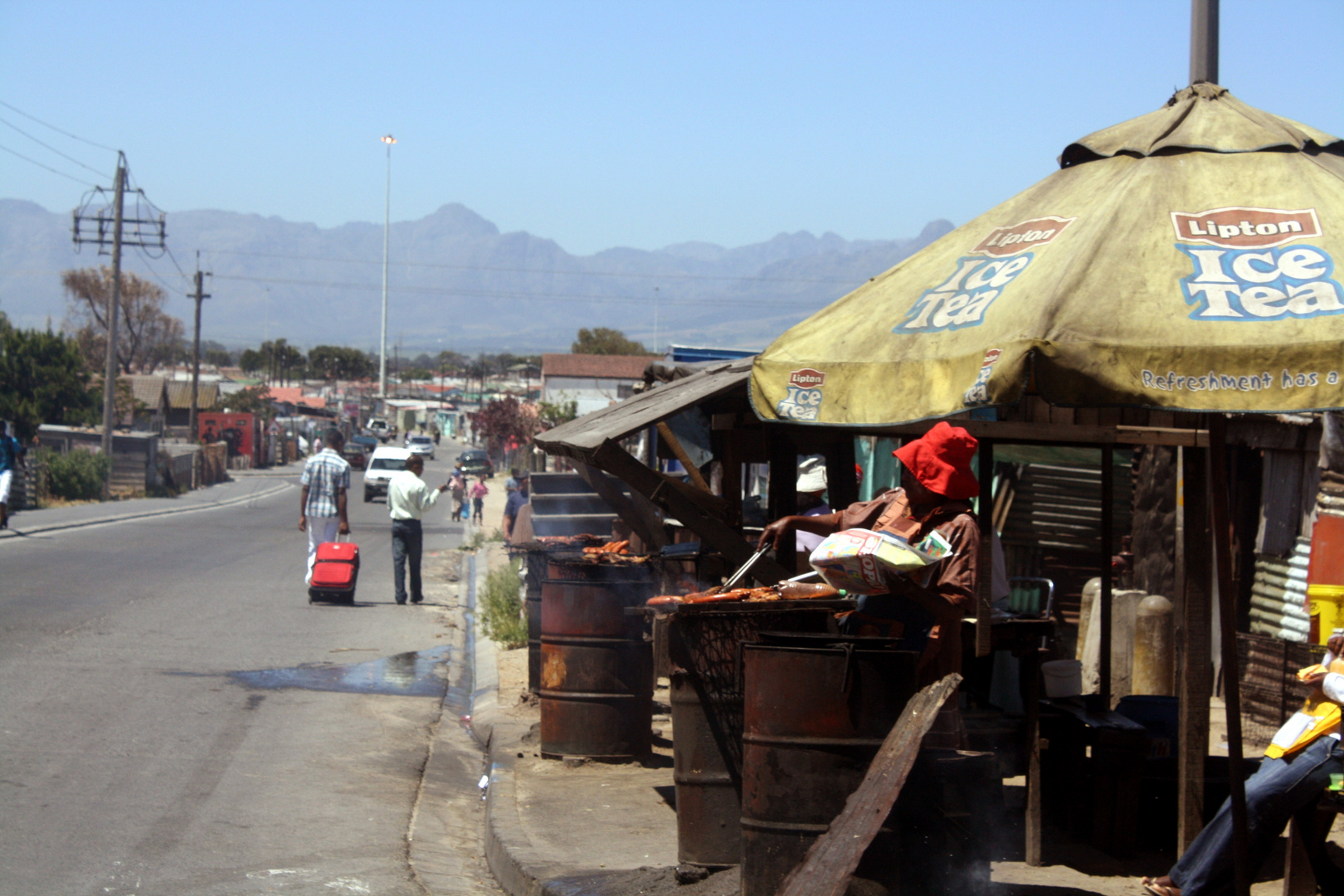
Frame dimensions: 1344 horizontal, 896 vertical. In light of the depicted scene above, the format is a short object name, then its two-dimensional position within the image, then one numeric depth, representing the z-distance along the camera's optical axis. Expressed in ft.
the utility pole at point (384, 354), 379.96
